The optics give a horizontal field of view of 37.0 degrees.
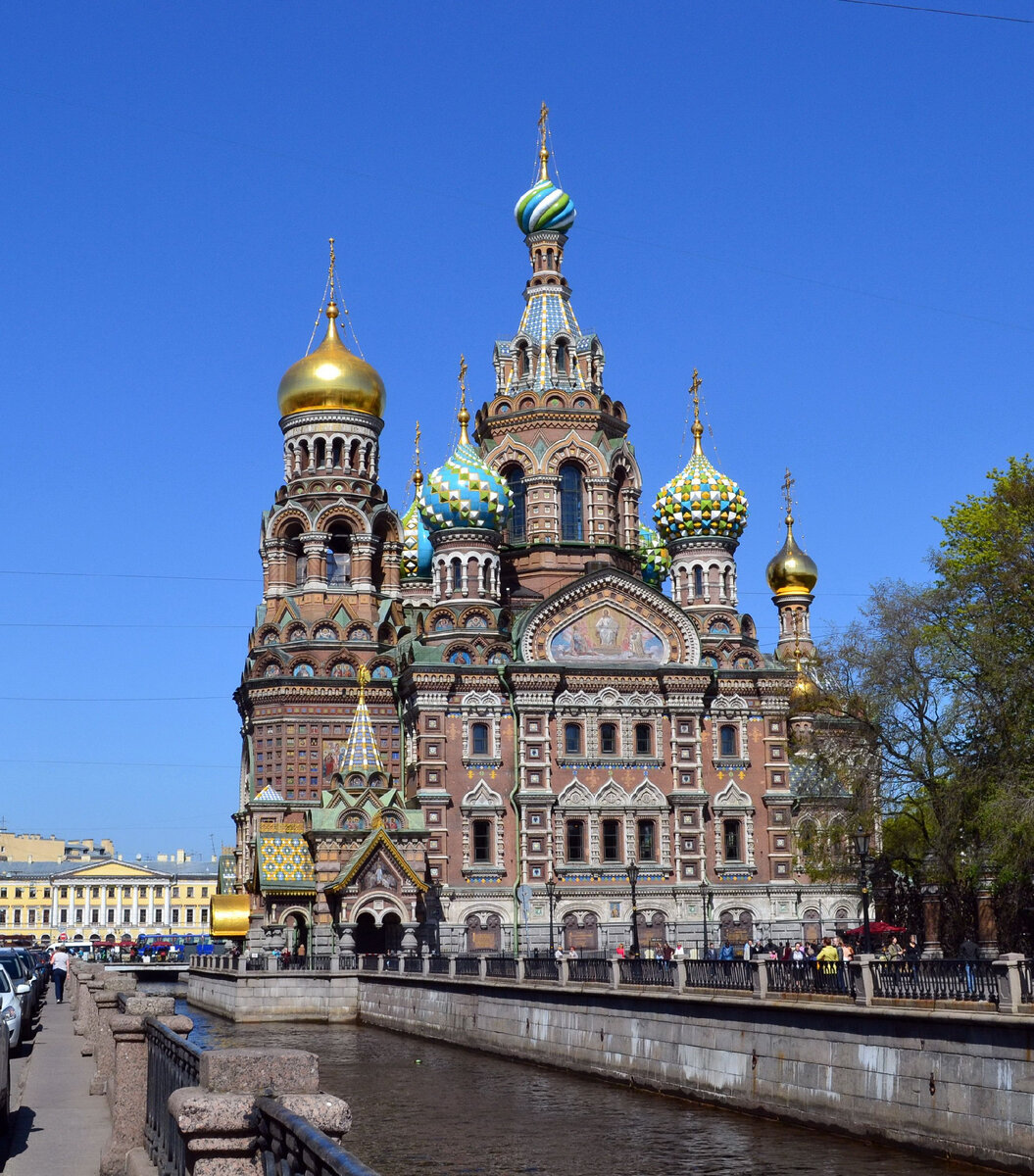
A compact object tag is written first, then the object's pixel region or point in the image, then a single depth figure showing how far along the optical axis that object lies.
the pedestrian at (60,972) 36.35
